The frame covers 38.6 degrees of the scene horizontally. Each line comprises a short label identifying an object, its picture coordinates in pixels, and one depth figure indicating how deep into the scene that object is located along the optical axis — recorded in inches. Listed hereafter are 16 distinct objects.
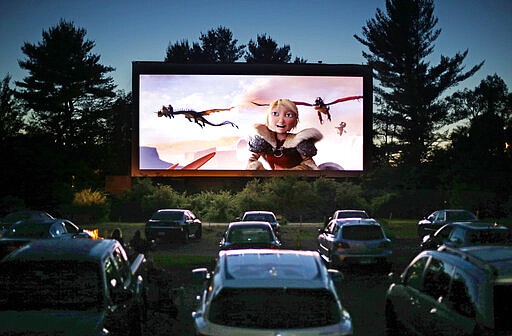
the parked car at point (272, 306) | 260.4
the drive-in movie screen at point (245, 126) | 2085.4
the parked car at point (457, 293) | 268.4
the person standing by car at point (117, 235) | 633.0
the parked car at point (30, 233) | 778.2
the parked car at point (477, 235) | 735.1
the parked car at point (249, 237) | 693.9
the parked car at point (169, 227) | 1187.3
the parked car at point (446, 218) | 1162.6
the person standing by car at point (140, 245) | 600.4
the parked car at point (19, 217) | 1124.1
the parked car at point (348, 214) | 1254.9
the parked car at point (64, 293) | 296.0
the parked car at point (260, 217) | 1154.7
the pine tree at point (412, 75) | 2645.2
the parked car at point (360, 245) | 754.8
